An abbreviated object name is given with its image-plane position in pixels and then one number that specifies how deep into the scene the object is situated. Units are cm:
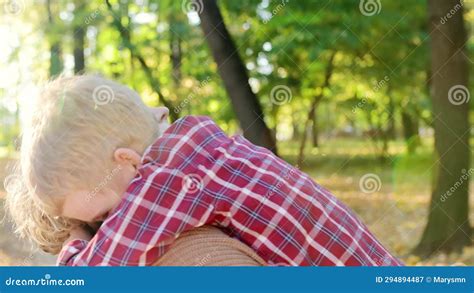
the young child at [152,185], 135
